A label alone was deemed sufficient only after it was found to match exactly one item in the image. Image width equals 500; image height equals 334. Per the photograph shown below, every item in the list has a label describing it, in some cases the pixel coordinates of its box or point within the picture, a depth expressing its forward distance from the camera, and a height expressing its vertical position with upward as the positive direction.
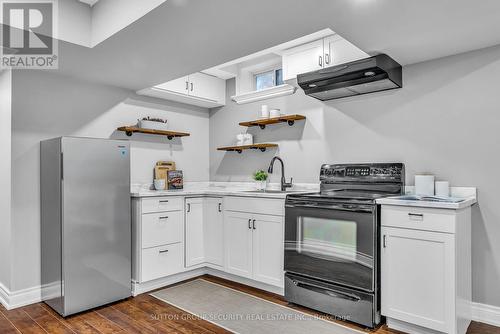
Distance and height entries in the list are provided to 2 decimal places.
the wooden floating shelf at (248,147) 3.86 +0.22
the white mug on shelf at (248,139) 4.05 +0.32
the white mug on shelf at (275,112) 3.72 +0.59
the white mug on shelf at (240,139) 4.07 +0.33
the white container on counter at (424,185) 2.68 -0.15
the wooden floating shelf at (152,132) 3.62 +0.39
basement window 4.02 +1.06
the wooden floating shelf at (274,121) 3.57 +0.50
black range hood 2.64 +0.73
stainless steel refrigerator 2.75 -0.48
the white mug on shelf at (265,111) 3.78 +0.61
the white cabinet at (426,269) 2.15 -0.69
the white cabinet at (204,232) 3.57 -0.70
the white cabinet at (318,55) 2.80 +0.96
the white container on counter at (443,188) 2.62 -0.17
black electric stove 2.44 -0.61
